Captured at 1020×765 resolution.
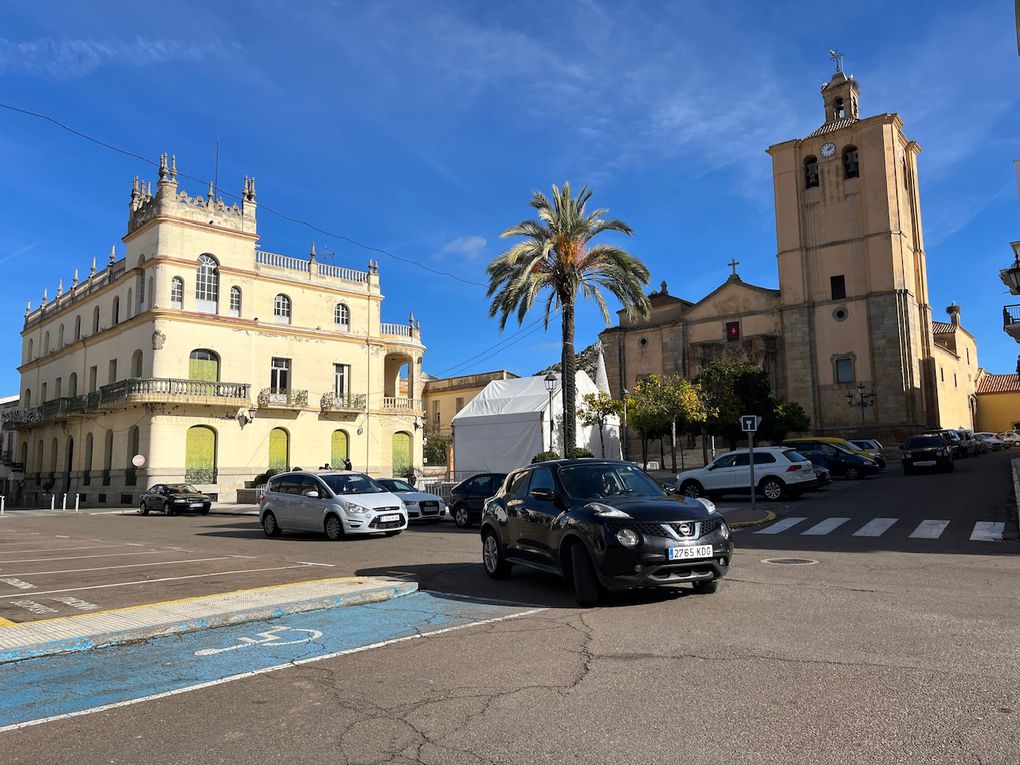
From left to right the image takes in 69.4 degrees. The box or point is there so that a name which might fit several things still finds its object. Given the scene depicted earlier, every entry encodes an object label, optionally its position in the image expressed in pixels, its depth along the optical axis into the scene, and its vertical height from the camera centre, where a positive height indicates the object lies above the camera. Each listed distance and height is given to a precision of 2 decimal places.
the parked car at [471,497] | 19.83 -0.66
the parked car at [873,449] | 32.44 +0.86
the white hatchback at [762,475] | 21.44 -0.20
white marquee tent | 29.39 +1.84
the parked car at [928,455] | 29.62 +0.40
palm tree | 24.62 +6.98
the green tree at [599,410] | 32.38 +2.69
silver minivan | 16.62 -0.73
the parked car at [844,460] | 29.63 +0.25
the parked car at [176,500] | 30.91 -0.95
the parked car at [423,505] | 20.72 -0.91
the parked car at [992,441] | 50.88 +1.62
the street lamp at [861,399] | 49.67 +4.72
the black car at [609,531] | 7.41 -0.65
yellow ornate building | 38.06 +6.33
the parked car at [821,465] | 24.39 +0.04
